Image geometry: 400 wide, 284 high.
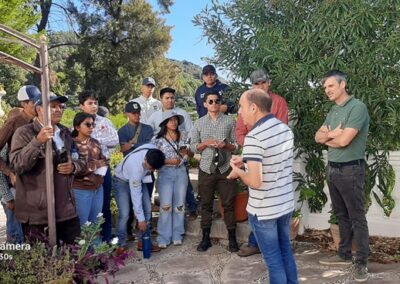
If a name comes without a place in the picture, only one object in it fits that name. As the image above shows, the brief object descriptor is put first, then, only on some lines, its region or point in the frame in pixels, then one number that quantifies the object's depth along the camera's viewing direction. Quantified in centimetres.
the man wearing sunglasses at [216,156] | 499
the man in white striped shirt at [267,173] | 308
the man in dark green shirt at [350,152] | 398
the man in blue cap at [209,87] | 553
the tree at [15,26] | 2136
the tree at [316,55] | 435
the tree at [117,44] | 2728
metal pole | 304
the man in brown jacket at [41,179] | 342
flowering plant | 314
